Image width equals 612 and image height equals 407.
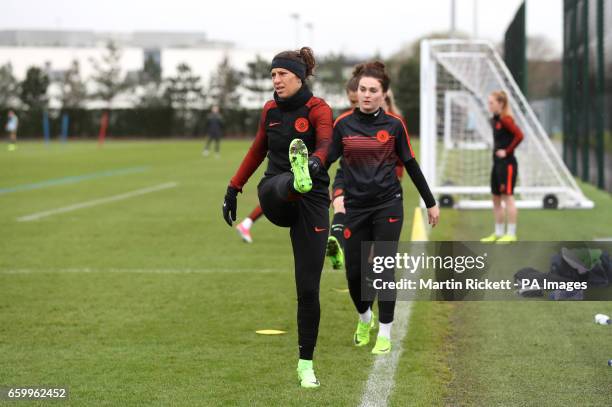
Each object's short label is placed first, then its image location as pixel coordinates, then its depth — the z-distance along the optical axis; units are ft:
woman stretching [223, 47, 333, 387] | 21.22
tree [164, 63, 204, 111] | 269.23
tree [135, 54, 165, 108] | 267.18
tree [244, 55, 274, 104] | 276.41
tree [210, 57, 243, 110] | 267.18
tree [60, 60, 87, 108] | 271.28
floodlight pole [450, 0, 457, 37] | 189.37
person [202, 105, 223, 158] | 149.07
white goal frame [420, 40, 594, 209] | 60.54
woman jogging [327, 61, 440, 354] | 24.08
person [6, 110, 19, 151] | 183.52
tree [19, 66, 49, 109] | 260.21
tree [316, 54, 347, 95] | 260.21
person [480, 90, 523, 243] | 46.11
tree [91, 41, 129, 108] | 278.46
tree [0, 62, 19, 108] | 261.24
